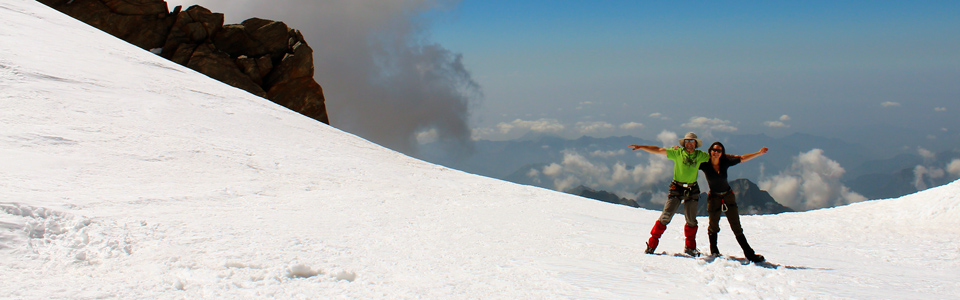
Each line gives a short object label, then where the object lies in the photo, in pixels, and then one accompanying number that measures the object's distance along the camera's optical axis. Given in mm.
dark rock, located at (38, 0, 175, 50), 42094
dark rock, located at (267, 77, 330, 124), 48647
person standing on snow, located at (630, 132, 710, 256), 8031
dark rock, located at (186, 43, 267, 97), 43719
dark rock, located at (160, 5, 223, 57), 44438
